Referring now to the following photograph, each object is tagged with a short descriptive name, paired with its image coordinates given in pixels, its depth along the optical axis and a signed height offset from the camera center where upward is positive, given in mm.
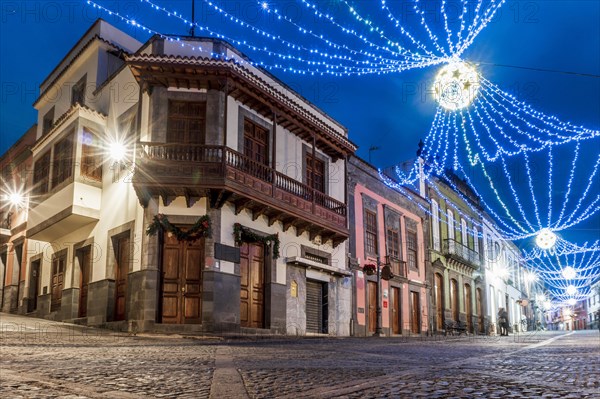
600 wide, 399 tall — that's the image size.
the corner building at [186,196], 15391 +3226
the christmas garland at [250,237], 16250 +2043
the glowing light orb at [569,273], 39934 +2406
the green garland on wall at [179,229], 15328 +2092
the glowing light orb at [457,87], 10227 +3900
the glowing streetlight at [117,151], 16836 +4605
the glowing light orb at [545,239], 25172 +2984
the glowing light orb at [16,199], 23578 +4482
